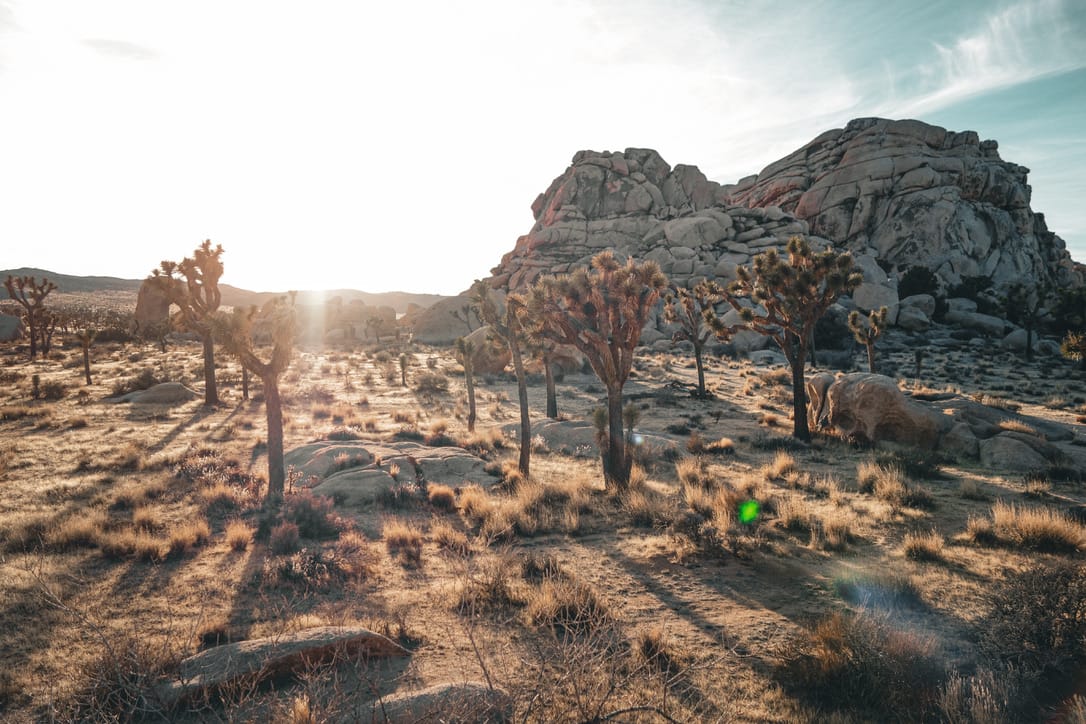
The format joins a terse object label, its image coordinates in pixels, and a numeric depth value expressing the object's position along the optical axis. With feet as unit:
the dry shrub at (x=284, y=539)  30.96
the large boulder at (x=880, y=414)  53.16
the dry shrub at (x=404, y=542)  29.86
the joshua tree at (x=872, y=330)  94.68
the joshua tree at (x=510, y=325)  51.03
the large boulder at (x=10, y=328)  165.61
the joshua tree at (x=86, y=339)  95.25
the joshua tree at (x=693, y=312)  95.32
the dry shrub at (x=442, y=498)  40.16
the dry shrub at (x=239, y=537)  31.45
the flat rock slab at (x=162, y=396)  85.05
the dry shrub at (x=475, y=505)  37.29
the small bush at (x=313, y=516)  33.88
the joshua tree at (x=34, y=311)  130.62
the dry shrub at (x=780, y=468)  45.11
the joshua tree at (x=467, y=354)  82.33
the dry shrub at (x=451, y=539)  30.91
